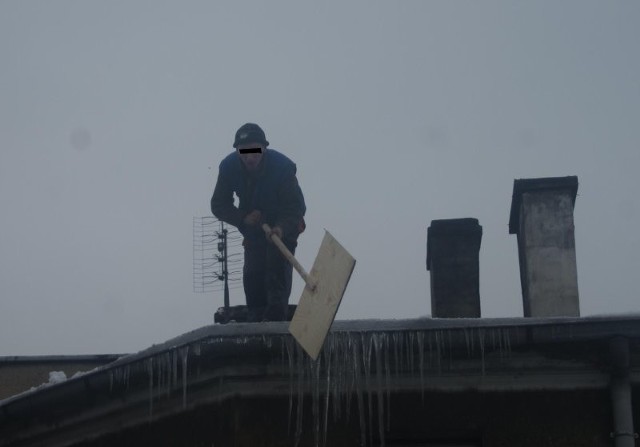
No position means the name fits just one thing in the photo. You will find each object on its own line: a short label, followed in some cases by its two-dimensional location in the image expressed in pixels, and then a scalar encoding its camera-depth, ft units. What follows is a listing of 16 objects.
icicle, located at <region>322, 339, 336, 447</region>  53.18
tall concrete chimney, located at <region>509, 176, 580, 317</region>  69.59
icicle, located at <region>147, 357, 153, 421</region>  52.78
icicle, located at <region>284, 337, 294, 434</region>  52.83
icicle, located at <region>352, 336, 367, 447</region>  53.07
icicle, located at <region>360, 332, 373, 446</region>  52.83
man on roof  63.33
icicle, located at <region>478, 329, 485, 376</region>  52.63
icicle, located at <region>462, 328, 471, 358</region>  52.58
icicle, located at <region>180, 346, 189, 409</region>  52.08
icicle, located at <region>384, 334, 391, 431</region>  52.93
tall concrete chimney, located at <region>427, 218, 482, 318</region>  71.73
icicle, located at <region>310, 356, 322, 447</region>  53.38
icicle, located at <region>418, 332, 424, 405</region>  52.73
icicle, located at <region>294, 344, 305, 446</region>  53.13
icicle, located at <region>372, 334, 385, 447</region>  53.08
